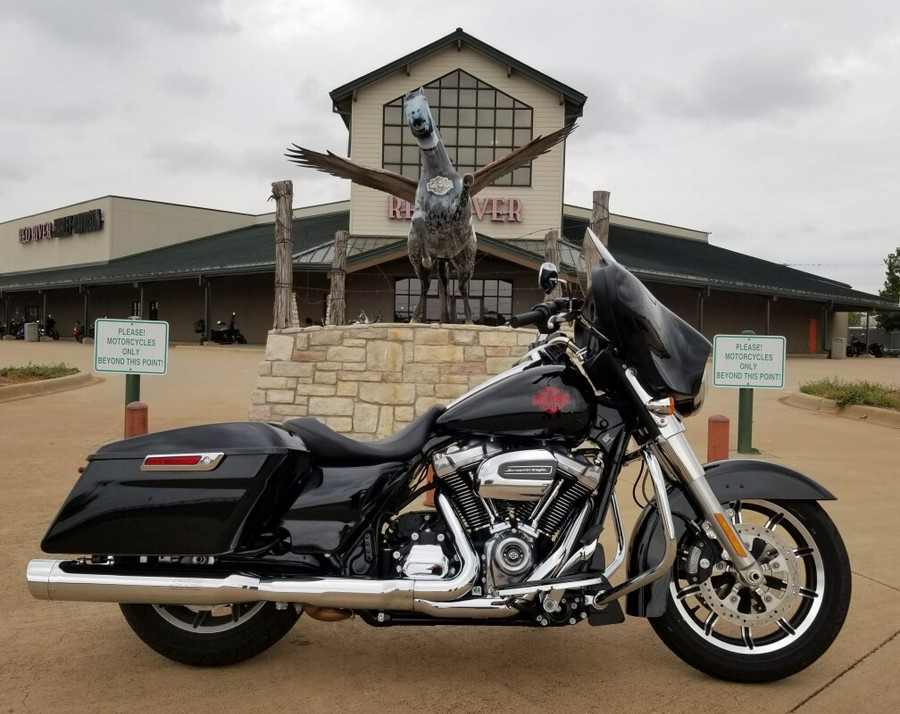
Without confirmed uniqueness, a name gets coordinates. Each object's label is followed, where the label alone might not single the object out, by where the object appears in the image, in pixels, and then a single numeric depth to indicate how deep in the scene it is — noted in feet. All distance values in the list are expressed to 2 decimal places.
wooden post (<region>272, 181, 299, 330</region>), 29.09
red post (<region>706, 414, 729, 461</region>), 20.27
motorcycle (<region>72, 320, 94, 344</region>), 106.52
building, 81.66
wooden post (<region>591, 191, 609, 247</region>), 28.07
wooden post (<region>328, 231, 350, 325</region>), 35.01
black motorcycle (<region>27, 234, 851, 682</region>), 8.73
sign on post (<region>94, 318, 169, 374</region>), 22.13
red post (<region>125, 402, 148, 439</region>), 19.42
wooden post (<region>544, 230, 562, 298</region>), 32.65
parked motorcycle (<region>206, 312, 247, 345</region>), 92.32
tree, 166.20
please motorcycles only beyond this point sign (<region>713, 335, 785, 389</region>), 23.73
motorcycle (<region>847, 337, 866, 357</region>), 111.86
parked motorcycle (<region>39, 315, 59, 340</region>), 114.58
